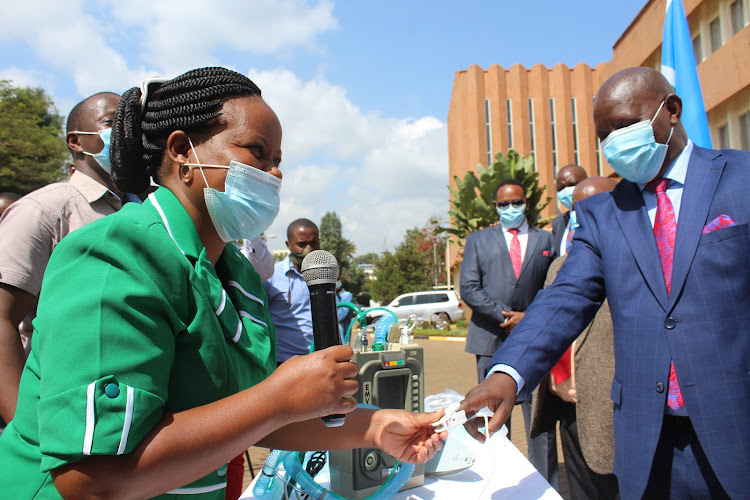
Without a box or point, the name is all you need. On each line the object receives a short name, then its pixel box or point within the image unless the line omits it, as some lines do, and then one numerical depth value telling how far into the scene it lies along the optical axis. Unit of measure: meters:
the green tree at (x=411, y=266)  35.50
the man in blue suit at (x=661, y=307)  1.80
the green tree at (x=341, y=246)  49.00
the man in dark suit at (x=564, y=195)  5.11
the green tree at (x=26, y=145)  18.20
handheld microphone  1.33
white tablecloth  2.11
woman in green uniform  0.99
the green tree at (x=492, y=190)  18.61
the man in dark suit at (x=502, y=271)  4.52
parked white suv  21.66
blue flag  4.14
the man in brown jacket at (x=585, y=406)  2.58
